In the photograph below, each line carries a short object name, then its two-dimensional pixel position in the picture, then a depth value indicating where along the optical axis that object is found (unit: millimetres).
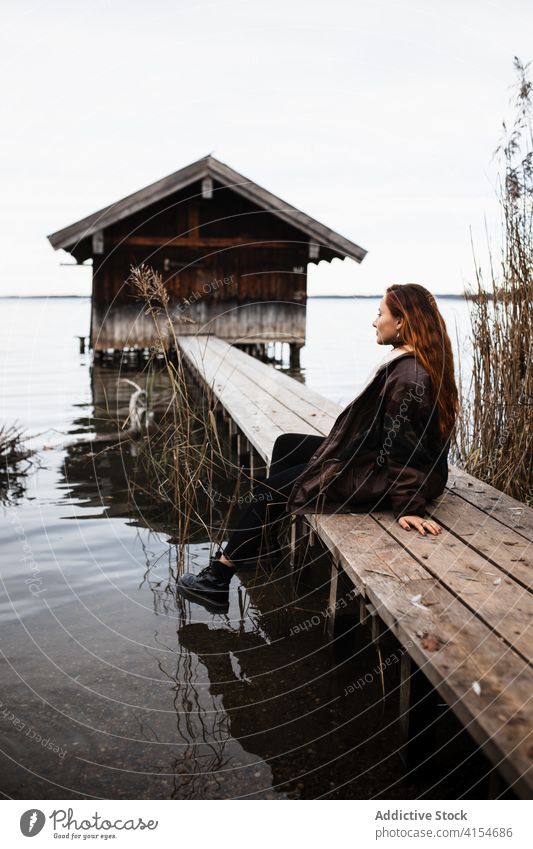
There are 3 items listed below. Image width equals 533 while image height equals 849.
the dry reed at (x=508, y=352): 4348
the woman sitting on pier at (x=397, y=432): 2998
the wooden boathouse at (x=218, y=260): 13953
